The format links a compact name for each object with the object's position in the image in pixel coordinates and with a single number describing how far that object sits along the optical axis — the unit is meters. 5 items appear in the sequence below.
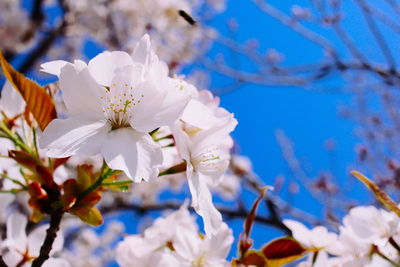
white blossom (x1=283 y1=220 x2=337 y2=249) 0.38
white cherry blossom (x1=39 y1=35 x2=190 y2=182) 0.33
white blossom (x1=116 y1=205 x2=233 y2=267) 0.37
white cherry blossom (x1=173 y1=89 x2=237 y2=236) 0.34
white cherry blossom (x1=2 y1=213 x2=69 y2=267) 0.37
